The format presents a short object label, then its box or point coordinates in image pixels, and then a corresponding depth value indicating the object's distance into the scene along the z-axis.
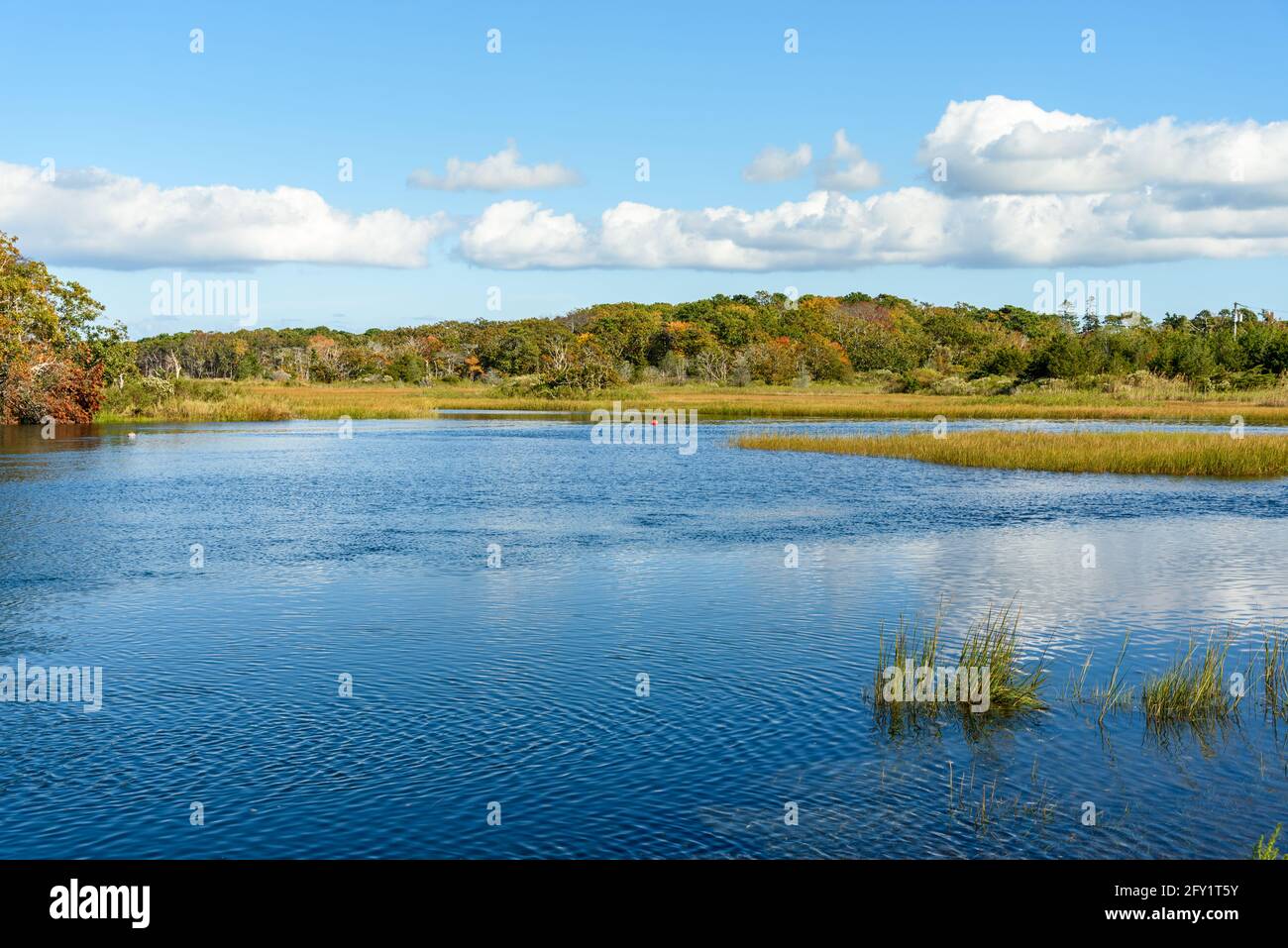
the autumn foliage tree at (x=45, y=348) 68.56
